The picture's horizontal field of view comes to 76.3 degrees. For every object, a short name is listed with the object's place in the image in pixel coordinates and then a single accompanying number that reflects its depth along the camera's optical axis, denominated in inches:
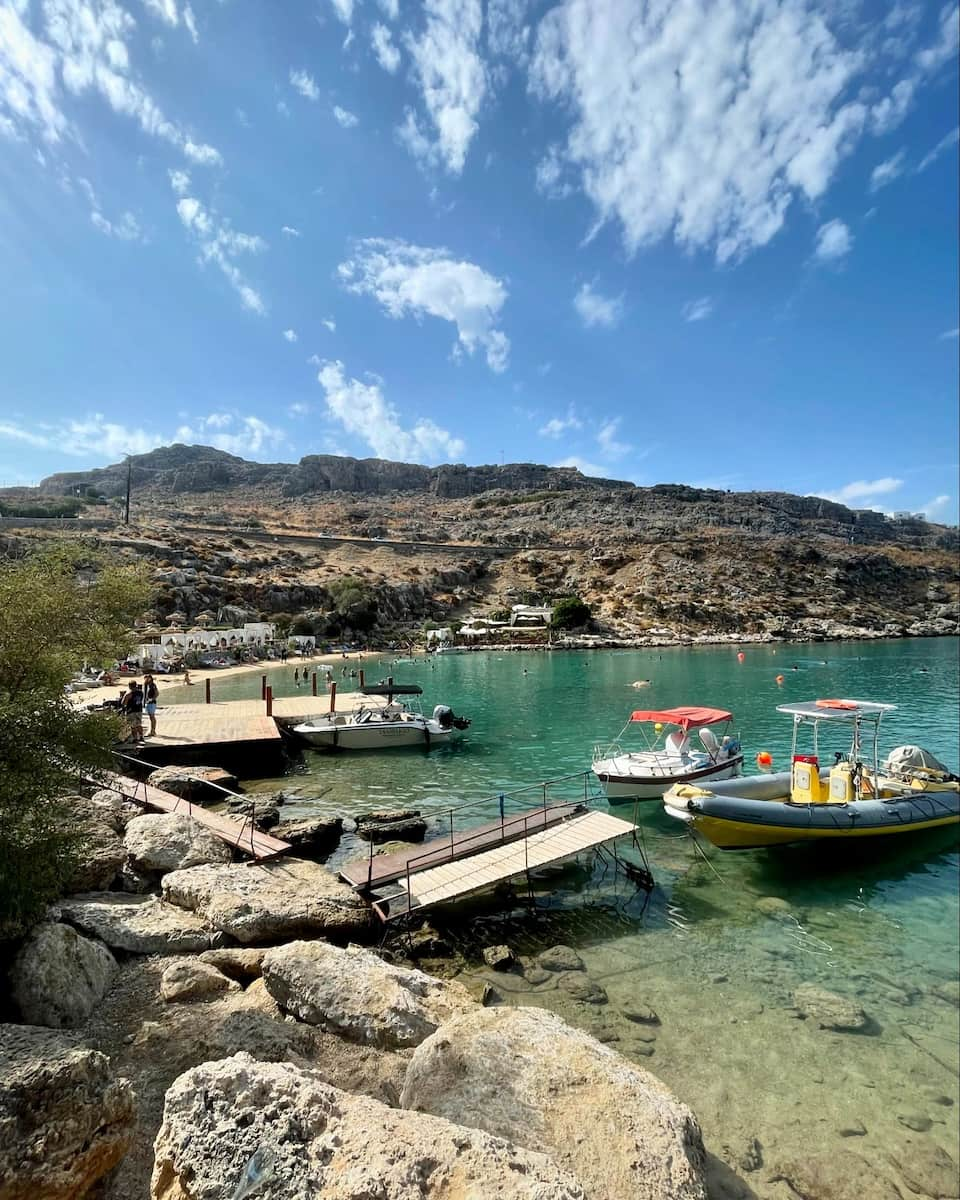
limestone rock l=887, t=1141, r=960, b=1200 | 260.1
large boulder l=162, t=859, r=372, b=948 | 362.6
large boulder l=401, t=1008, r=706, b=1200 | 183.0
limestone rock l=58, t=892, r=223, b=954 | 320.5
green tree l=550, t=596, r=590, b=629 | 3491.6
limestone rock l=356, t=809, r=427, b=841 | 619.8
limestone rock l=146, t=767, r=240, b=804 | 697.6
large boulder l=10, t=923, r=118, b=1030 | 240.2
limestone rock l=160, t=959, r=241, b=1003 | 273.0
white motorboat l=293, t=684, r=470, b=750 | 1054.4
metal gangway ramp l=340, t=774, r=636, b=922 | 457.1
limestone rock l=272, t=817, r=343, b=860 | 563.2
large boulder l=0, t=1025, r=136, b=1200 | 146.2
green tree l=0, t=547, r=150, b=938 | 271.1
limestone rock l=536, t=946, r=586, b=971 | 405.1
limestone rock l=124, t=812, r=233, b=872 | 442.3
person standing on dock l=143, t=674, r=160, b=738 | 954.8
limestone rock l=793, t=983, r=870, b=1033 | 358.9
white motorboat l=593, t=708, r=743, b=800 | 746.8
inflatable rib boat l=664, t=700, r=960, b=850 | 583.5
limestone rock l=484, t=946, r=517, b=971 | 402.6
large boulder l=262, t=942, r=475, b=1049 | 266.1
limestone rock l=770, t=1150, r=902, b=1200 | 254.1
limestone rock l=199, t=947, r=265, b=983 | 318.3
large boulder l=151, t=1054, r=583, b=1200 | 133.0
